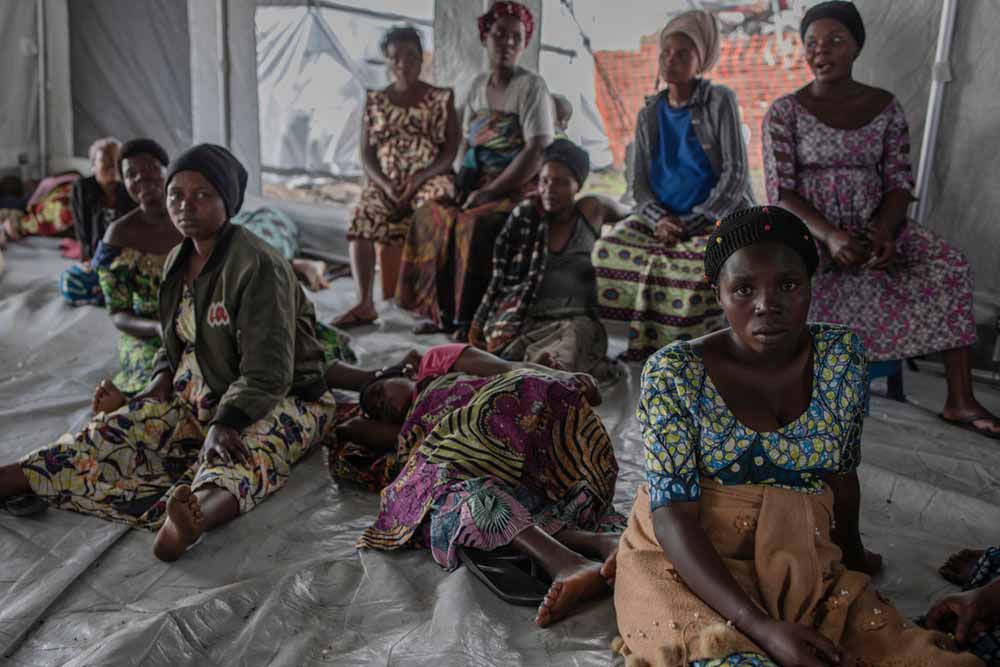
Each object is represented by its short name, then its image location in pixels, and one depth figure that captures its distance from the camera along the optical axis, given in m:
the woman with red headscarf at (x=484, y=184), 4.57
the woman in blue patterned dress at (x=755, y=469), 1.64
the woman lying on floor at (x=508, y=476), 2.17
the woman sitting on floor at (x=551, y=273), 3.92
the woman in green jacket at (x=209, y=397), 2.61
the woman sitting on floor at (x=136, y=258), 3.44
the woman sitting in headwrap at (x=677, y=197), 3.98
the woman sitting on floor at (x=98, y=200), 5.07
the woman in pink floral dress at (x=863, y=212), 3.43
